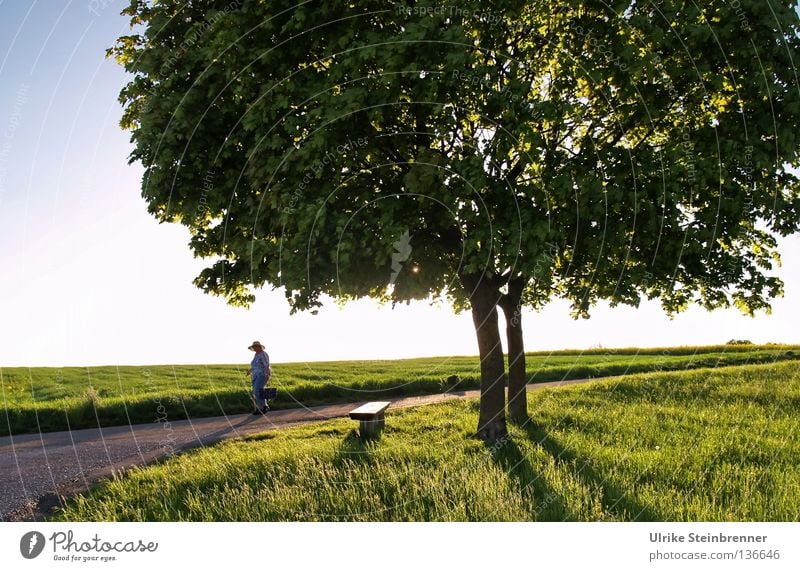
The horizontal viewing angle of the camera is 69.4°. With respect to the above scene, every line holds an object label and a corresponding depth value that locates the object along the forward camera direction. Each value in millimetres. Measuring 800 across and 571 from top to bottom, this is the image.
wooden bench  14616
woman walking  17866
